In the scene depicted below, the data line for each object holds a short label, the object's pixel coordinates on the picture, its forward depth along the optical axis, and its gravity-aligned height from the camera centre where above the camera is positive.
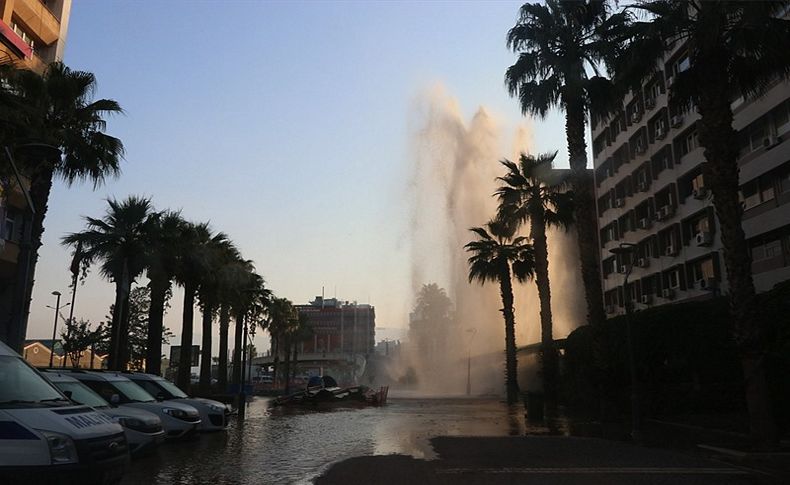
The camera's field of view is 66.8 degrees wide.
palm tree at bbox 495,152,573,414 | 30.78 +8.93
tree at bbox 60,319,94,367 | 55.35 +3.84
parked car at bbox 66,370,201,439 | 13.42 -0.47
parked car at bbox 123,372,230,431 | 16.16 -0.52
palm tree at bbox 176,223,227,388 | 31.03 +5.40
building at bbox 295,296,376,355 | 162.62 +14.27
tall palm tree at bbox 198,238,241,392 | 33.41 +5.20
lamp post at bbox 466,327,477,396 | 54.57 +2.25
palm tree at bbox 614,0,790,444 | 14.05 +7.55
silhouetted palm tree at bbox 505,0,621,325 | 22.91 +11.85
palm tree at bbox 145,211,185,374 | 28.73 +5.20
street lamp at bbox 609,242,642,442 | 16.16 -0.51
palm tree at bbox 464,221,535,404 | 36.94 +7.08
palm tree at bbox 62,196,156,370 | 27.58 +6.23
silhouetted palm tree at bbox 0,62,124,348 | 17.77 +7.93
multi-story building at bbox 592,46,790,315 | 28.72 +10.76
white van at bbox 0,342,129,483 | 5.68 -0.56
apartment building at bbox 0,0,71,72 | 28.58 +19.60
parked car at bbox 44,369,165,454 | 10.72 -0.65
